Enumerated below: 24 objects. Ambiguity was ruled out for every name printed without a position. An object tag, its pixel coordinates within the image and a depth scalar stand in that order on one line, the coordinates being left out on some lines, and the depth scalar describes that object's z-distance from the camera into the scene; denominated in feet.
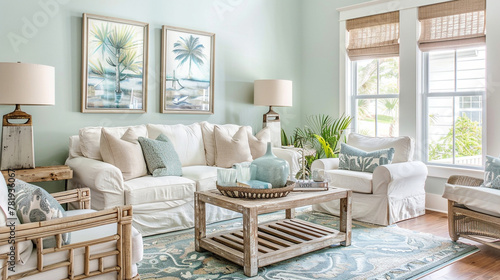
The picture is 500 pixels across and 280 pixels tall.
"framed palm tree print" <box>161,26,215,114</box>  15.35
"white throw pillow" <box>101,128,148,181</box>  12.03
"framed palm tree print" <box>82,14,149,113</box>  13.55
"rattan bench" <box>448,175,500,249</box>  10.15
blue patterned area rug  8.91
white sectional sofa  11.09
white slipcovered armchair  12.70
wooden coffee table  8.73
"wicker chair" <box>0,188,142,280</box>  5.94
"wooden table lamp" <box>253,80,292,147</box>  16.99
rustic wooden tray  9.20
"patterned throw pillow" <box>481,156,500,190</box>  10.82
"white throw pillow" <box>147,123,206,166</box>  14.18
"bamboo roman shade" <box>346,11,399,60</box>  16.35
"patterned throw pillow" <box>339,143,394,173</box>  13.71
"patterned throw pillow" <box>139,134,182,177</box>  12.64
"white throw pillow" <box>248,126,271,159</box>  15.48
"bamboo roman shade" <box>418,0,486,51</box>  14.07
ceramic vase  9.68
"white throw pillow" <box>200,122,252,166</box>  15.14
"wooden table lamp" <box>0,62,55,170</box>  10.57
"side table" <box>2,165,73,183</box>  10.76
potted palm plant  17.50
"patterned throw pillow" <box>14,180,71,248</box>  6.30
